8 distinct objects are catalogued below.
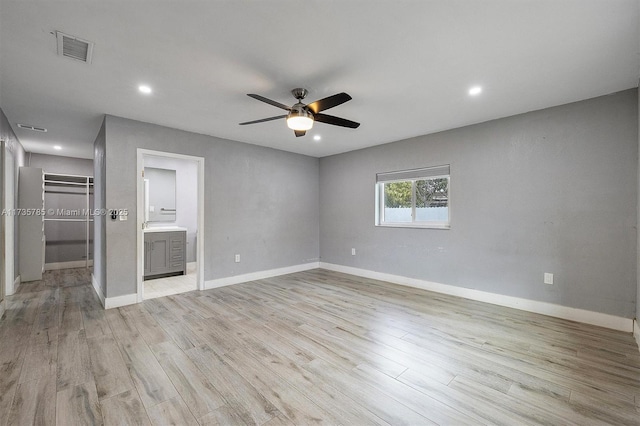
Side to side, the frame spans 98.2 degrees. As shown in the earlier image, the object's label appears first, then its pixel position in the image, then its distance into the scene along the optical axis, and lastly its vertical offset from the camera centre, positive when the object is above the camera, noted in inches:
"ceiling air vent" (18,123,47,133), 155.1 +49.0
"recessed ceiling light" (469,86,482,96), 110.5 +49.4
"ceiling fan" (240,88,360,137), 96.5 +38.3
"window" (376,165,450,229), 171.2 +9.6
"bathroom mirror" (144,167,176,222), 234.2 +15.4
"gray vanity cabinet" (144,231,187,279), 197.9 -30.0
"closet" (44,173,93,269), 235.3 -7.4
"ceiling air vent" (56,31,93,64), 78.7 +49.5
